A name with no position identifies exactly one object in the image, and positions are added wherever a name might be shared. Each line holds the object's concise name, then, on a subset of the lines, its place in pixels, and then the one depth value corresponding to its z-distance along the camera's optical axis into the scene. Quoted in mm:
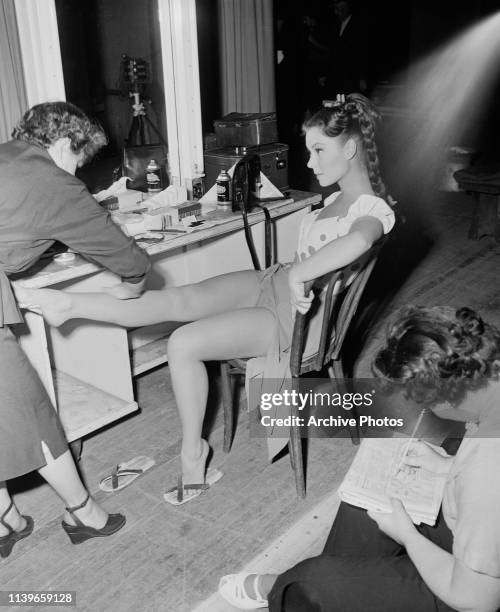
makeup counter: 2154
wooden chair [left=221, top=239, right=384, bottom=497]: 2047
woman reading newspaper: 1132
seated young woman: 2004
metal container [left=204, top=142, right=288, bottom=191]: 2988
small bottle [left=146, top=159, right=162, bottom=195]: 2953
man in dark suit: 5922
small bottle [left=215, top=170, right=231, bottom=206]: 2805
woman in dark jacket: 1640
